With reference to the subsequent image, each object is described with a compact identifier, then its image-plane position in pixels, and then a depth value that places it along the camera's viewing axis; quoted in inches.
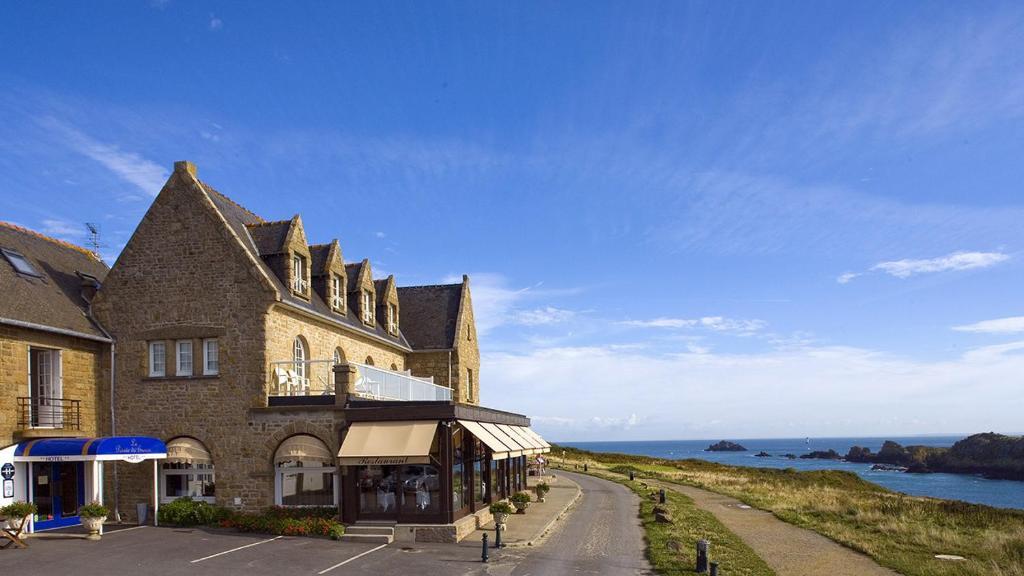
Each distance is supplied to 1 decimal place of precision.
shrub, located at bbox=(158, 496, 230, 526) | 949.2
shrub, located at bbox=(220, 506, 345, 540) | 889.5
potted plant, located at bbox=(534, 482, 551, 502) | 1362.0
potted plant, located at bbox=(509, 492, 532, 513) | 1159.0
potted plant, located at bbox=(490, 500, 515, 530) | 921.6
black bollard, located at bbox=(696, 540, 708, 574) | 698.8
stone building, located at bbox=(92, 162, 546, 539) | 913.5
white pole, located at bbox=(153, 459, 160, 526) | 955.3
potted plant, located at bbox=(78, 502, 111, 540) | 841.5
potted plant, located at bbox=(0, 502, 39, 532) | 811.4
